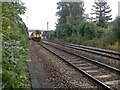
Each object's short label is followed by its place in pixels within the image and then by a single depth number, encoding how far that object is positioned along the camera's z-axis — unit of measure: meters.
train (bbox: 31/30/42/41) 30.25
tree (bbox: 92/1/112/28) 41.22
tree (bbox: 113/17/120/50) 13.58
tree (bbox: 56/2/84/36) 28.91
